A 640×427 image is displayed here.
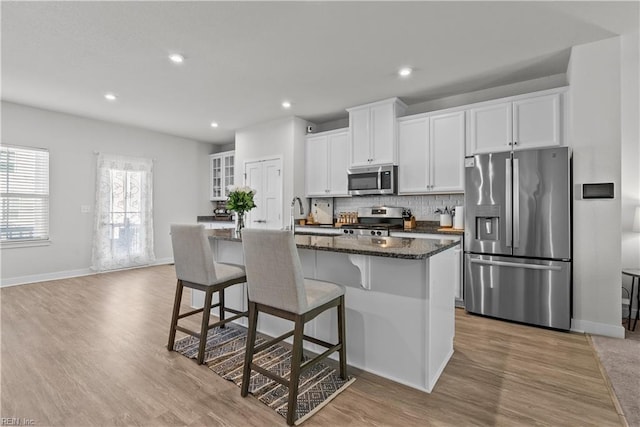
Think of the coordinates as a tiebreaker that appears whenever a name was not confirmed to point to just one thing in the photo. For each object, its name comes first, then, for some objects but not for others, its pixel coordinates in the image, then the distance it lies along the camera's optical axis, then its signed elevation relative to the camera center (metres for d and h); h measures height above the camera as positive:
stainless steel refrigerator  3.08 -0.22
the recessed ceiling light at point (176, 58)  3.18 +1.59
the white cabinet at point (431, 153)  4.02 +0.82
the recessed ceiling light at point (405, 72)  3.53 +1.61
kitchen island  2.02 -0.60
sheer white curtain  5.65 +0.03
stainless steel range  4.42 -0.09
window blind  4.69 +0.32
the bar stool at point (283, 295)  1.77 -0.49
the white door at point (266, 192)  5.53 +0.40
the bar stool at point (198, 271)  2.38 -0.45
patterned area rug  1.90 -1.10
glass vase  3.01 -0.04
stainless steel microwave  4.50 +0.51
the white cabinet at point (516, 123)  3.38 +1.03
